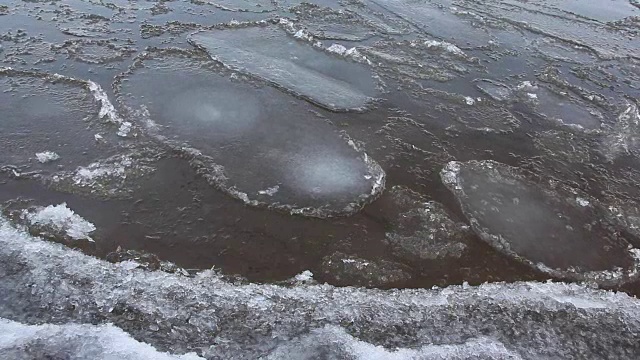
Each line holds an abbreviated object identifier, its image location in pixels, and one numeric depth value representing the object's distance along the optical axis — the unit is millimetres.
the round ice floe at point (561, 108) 7645
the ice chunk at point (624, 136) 7109
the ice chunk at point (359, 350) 4082
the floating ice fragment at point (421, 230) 5140
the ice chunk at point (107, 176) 5418
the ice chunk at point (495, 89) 8062
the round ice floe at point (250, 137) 5719
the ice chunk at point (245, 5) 10344
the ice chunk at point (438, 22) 10048
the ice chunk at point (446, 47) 9336
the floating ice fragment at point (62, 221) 4939
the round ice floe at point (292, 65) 7598
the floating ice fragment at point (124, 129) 6194
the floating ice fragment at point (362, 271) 4777
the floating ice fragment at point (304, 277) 4719
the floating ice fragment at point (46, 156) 5715
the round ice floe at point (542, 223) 5262
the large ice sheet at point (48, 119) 5809
